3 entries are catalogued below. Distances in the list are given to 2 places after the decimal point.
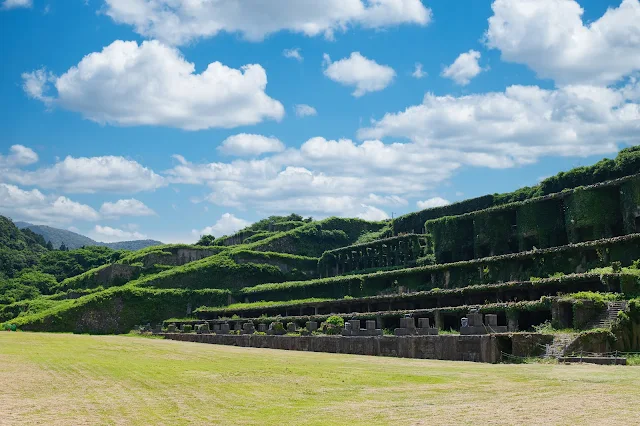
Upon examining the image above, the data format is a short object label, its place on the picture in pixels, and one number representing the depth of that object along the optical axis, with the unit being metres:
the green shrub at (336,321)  47.47
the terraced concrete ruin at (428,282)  32.88
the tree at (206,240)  133.12
